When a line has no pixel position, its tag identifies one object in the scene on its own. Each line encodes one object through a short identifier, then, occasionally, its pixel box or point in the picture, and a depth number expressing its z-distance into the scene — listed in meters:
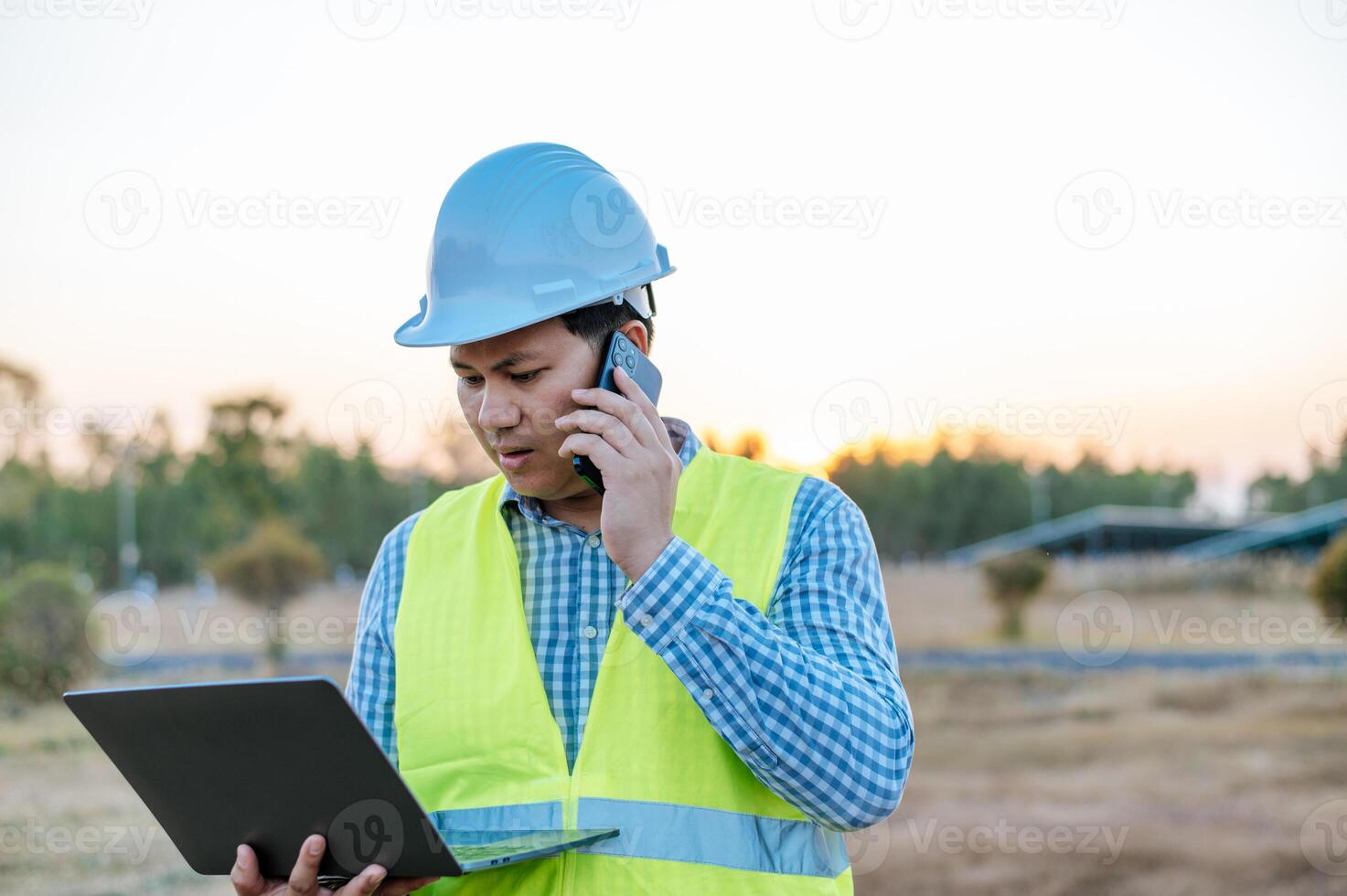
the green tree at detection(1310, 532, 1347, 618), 10.29
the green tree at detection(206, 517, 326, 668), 12.98
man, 1.61
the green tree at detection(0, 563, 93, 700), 10.86
